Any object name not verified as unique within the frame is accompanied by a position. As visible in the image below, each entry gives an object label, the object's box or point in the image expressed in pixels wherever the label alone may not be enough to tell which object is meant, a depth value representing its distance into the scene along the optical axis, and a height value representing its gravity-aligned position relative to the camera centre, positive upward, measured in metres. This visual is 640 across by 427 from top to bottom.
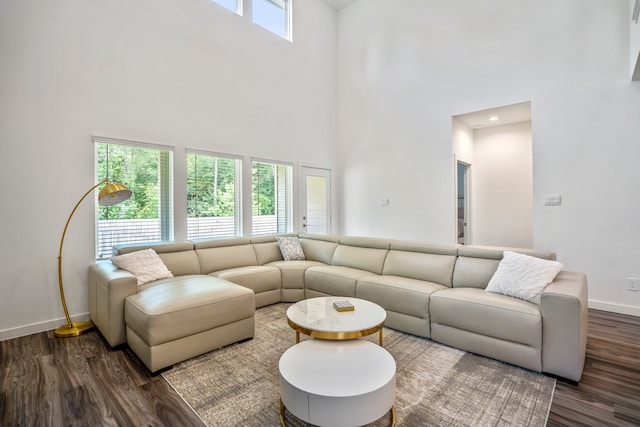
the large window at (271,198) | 5.21 +0.27
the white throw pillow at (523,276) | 2.41 -0.56
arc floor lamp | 2.94 -0.04
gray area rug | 1.79 -1.22
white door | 5.98 +0.24
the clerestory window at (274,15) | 5.25 +3.59
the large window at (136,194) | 3.59 +0.26
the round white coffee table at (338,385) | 1.47 -0.89
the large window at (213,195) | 4.42 +0.27
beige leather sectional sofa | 2.21 -0.79
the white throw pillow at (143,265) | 3.05 -0.53
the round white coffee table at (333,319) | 1.99 -0.79
